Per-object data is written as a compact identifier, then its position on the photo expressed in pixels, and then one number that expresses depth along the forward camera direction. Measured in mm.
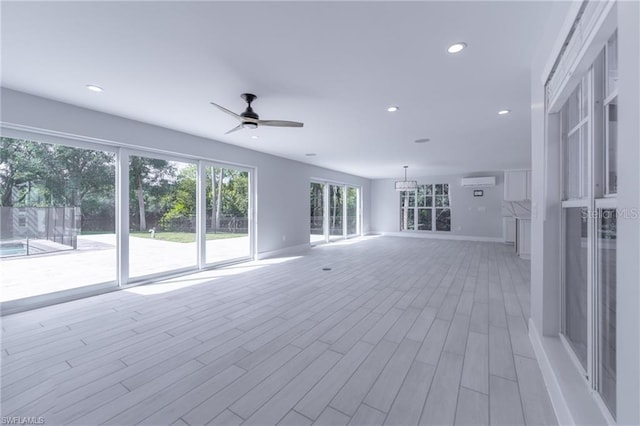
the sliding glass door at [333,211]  8598
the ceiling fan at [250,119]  2928
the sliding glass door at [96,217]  3121
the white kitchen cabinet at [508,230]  8734
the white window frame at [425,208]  10023
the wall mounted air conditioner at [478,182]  8906
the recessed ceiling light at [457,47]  2043
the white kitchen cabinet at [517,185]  7909
